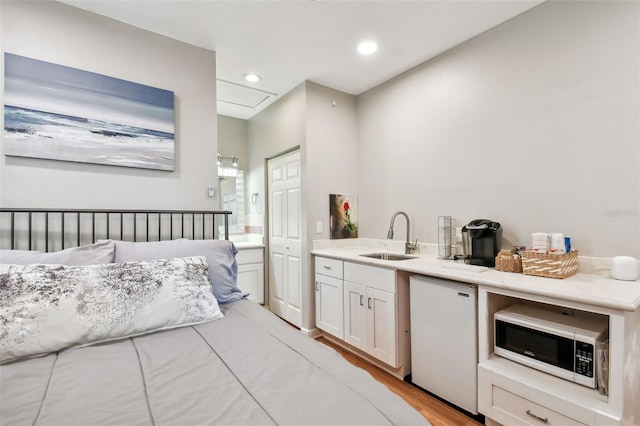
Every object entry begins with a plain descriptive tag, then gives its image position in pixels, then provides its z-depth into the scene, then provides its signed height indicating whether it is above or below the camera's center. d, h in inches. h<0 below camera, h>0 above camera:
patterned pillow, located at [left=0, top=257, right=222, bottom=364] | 43.7 -14.7
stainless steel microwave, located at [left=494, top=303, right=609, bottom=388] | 53.8 -25.3
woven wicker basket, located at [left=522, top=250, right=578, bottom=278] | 63.9 -11.7
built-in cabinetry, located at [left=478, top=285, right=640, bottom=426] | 48.6 -33.4
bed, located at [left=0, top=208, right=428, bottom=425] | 31.3 -20.6
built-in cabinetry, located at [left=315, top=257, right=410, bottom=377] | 85.4 -31.1
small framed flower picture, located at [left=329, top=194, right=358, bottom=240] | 124.7 -0.8
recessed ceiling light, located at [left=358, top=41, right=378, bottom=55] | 93.6 +54.7
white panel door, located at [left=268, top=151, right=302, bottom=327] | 127.8 -10.9
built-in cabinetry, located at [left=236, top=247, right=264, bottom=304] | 139.8 -27.7
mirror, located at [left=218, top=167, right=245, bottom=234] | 157.8 +11.2
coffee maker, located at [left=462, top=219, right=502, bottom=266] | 79.1 -7.7
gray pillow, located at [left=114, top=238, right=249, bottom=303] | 64.9 -8.9
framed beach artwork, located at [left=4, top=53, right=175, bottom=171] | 68.5 +25.6
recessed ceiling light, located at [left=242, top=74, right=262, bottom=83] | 114.0 +54.6
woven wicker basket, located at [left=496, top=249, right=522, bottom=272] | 71.5 -12.2
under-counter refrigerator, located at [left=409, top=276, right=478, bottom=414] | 68.6 -31.8
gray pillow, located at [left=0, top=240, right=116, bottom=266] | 55.4 -7.8
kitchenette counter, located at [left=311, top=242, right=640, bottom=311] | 49.9 -14.6
